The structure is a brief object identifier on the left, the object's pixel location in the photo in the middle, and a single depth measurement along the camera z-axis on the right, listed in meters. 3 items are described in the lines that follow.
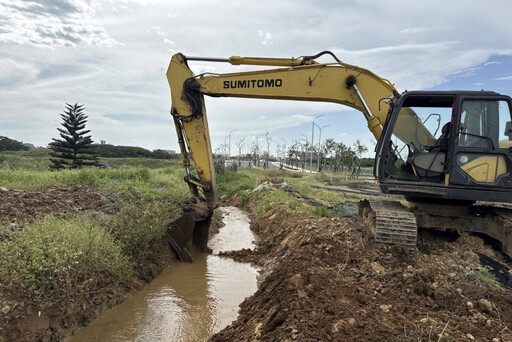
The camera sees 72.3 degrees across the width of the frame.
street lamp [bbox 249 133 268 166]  57.12
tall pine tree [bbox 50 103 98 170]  26.28
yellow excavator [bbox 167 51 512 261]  5.35
